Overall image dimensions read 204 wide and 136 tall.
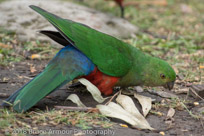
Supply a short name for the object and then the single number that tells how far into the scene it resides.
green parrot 6.39
